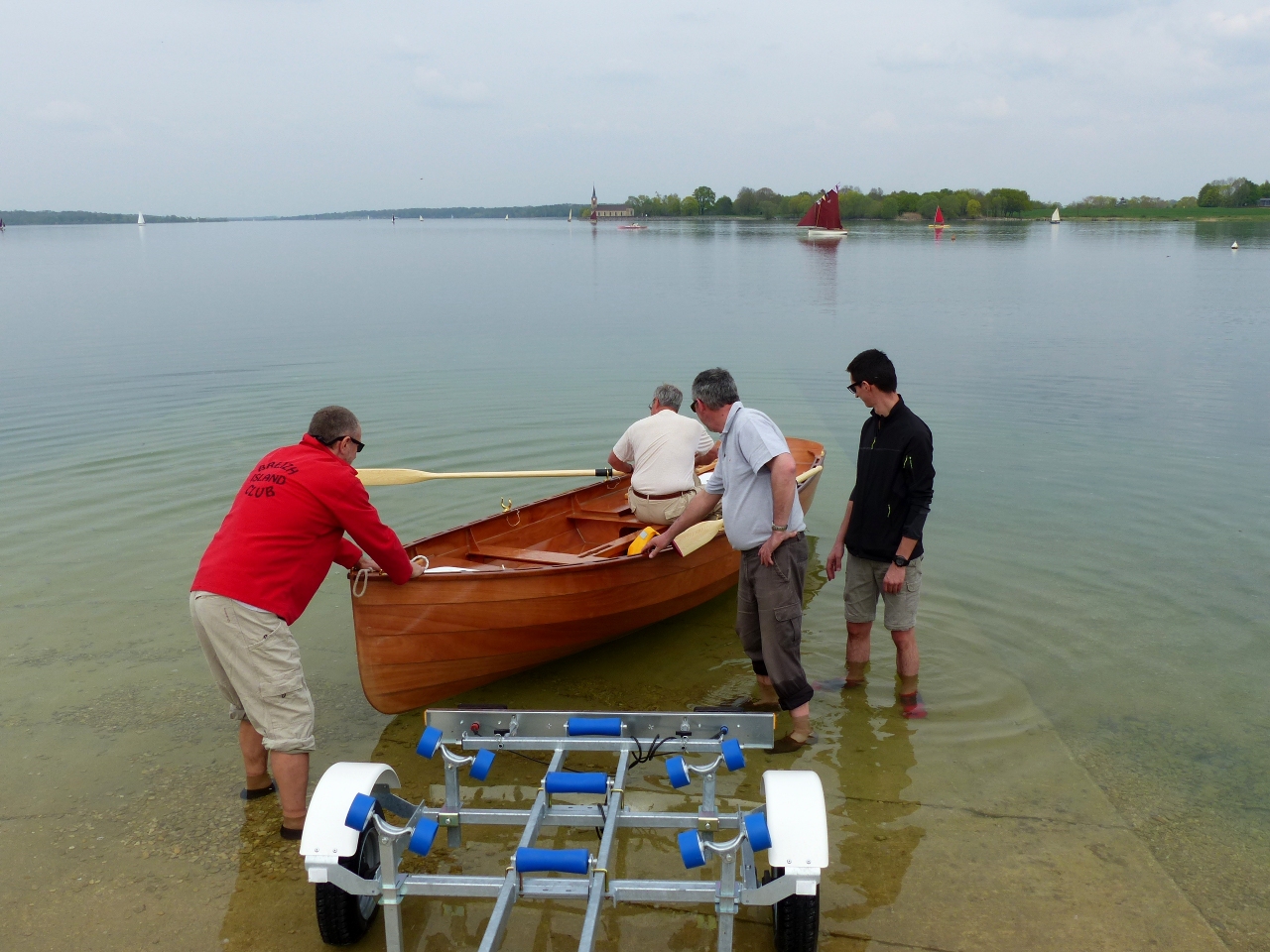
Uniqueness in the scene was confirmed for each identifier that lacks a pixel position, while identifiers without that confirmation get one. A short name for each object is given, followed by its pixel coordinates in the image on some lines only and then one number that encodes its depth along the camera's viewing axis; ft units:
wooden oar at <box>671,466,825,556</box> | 19.24
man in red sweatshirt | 13.01
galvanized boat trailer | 10.50
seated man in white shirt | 21.76
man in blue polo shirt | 15.62
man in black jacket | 16.29
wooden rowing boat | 16.80
